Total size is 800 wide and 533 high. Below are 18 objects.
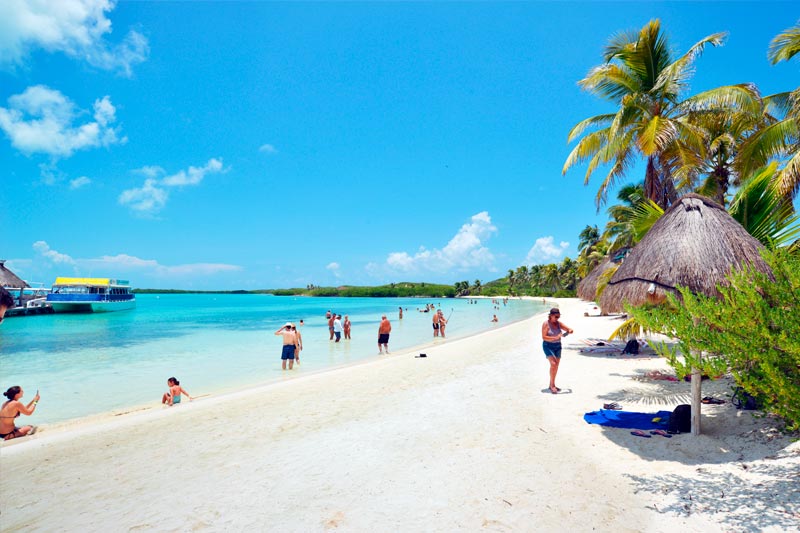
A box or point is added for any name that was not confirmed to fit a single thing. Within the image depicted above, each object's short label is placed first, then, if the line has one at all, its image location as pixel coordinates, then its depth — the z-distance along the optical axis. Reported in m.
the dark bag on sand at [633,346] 11.06
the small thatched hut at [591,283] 17.80
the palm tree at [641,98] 10.30
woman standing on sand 7.30
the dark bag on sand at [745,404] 4.65
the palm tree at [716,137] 9.39
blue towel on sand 5.25
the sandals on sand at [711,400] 5.80
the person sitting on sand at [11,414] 6.43
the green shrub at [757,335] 3.14
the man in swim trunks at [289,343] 12.80
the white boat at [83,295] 50.25
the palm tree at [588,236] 61.17
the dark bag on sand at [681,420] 4.93
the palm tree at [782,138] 7.95
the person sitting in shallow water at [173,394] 8.48
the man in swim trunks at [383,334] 15.97
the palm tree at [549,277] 85.69
